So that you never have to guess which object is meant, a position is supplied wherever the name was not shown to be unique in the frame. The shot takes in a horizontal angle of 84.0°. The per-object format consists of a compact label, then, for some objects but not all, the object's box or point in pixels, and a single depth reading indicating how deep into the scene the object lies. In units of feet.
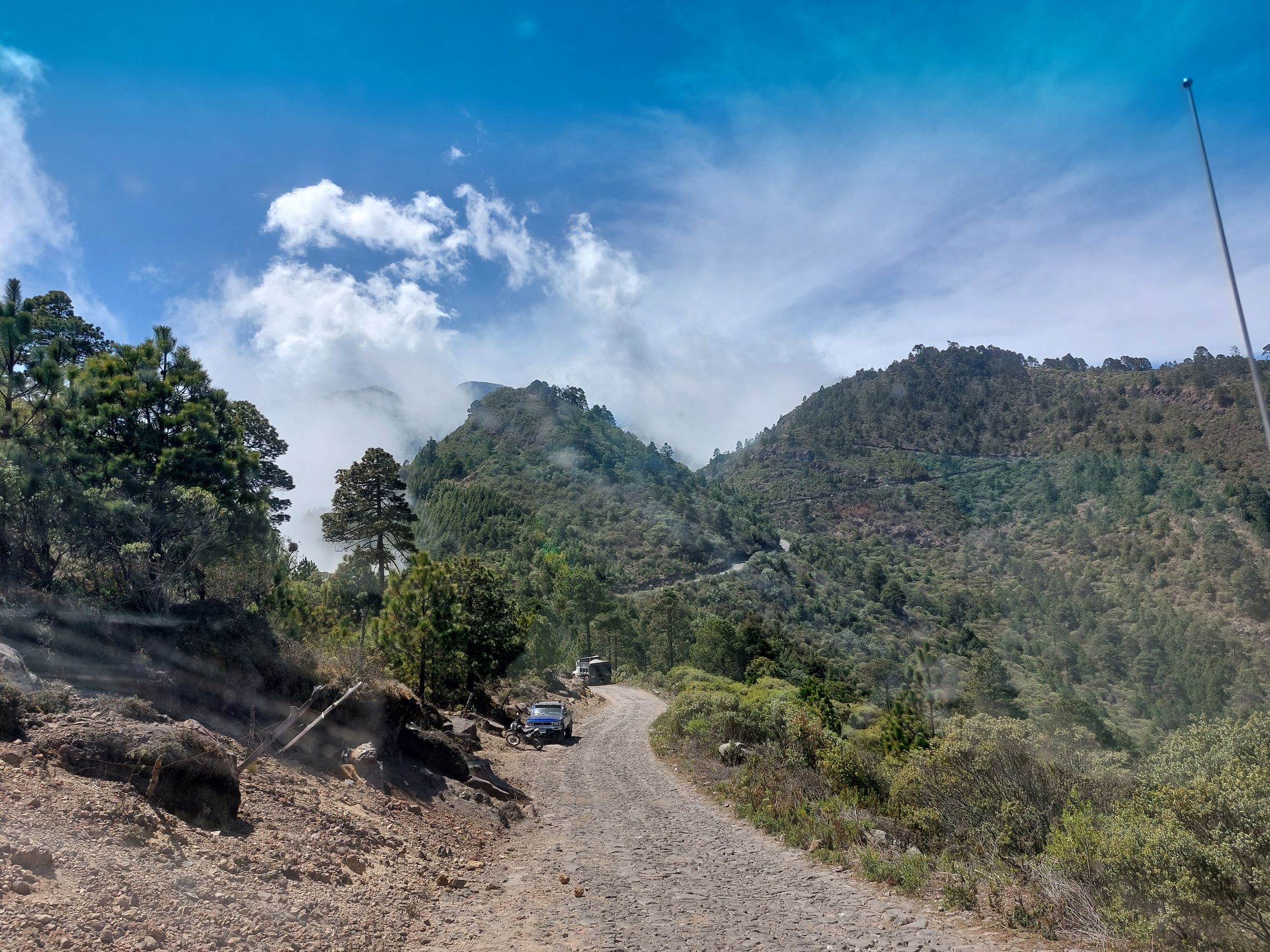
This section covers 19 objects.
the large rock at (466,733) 60.39
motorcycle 80.28
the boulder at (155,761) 24.43
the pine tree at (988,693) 155.22
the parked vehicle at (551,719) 83.15
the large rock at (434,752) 47.98
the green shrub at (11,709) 24.35
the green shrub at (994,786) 28.48
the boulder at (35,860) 18.24
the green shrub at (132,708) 28.14
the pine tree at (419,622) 73.46
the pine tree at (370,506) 83.71
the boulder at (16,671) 27.17
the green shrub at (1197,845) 17.17
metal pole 21.95
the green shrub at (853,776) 44.34
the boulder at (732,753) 61.72
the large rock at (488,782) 48.62
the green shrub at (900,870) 28.71
